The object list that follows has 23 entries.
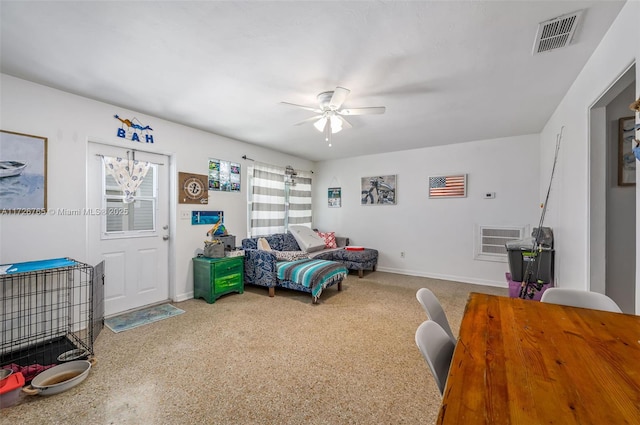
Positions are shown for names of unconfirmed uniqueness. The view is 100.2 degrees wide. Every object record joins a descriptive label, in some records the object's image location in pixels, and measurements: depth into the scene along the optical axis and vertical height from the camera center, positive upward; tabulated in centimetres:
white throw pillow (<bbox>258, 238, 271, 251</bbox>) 424 -55
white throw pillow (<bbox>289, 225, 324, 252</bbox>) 493 -52
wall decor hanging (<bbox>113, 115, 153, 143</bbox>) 318 +98
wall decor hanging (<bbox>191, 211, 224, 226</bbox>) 389 -10
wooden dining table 65 -49
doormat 286 -123
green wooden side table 356 -91
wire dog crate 231 -97
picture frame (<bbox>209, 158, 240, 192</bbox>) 414 +57
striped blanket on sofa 354 -86
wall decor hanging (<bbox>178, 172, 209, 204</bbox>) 373 +32
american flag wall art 475 +46
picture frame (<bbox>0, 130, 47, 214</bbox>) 238 +34
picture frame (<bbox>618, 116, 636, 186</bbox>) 232 +52
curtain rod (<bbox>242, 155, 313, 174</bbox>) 463 +92
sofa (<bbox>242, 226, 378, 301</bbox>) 388 -74
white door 305 -27
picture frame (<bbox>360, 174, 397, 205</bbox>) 543 +45
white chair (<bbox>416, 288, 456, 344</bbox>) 144 -53
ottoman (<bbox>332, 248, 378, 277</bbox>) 496 -89
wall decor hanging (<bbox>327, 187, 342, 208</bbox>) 612 +33
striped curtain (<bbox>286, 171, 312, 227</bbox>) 573 +25
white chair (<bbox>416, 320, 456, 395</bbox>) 104 -56
